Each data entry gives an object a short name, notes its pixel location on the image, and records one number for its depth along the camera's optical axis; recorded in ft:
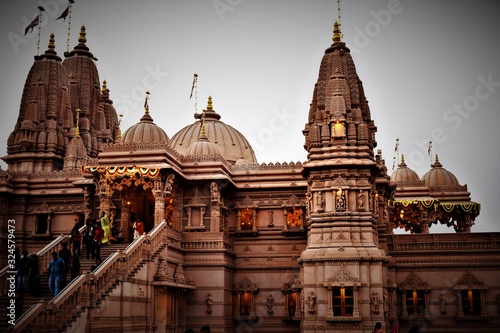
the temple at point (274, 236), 96.99
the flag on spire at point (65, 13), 135.46
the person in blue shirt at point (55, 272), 78.54
